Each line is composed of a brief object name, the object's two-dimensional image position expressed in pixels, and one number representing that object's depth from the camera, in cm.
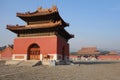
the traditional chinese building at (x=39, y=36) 2277
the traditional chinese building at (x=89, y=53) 7086
